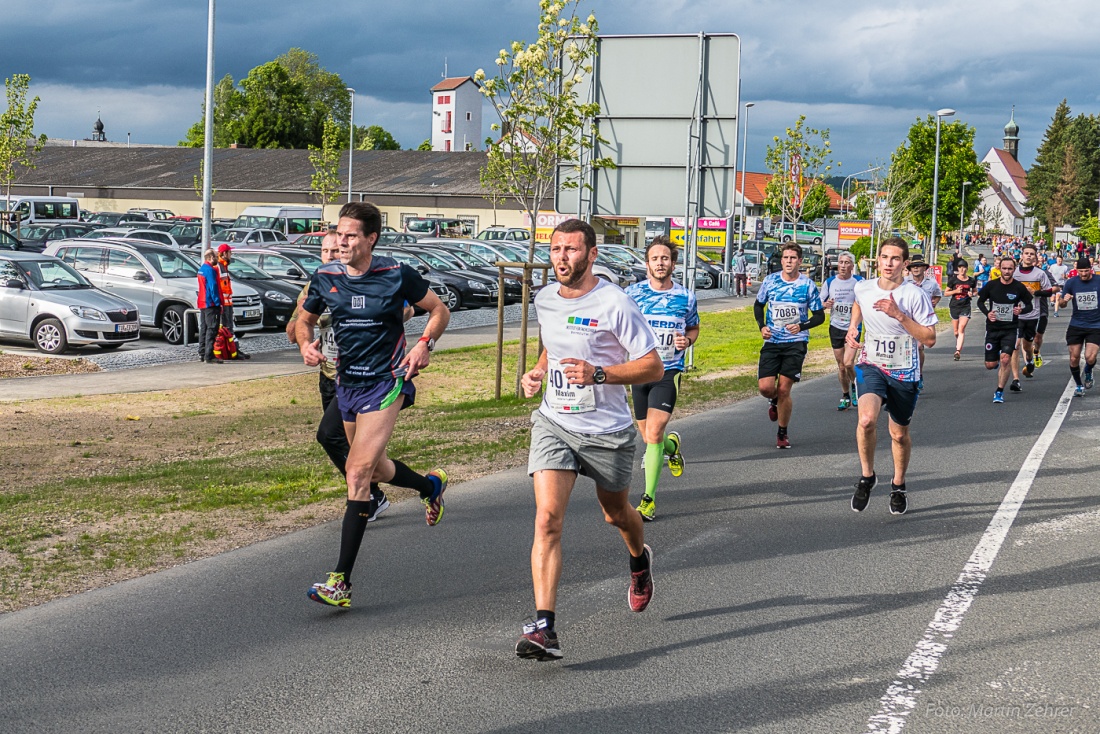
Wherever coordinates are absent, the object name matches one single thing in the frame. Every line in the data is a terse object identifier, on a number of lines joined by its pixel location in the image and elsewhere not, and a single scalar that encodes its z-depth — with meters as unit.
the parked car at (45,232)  40.31
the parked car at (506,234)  47.68
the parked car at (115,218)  50.66
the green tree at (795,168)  67.19
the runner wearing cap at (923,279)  15.22
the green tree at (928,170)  74.94
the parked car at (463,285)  32.94
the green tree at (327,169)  67.88
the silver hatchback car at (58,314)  19.69
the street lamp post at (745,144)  66.31
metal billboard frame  18.22
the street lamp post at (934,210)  53.28
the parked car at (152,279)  21.75
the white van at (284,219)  50.78
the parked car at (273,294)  23.69
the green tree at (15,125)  47.75
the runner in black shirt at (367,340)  6.03
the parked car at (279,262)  26.28
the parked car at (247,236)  41.94
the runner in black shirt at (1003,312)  16.08
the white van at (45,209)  47.75
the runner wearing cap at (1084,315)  16.78
